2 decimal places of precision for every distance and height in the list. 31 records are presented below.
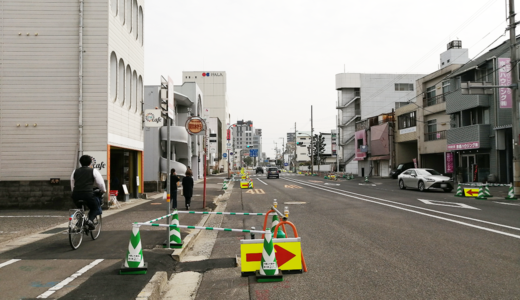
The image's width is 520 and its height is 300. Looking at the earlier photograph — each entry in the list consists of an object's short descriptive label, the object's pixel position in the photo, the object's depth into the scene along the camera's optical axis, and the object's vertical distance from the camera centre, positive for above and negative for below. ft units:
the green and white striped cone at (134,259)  19.62 -4.58
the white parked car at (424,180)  78.67 -3.80
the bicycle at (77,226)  25.68 -3.98
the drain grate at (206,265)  22.18 -5.70
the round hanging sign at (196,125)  37.76 +3.64
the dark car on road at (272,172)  175.45 -3.72
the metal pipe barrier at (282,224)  20.46 -3.47
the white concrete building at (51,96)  51.47 +9.04
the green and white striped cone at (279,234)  20.94 -3.65
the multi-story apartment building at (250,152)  284.20 +8.32
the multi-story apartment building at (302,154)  482.69 +10.82
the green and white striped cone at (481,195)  64.13 -5.43
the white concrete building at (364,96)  247.91 +41.15
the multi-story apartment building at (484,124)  95.48 +9.42
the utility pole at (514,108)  65.57 +8.70
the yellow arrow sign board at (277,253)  19.86 -4.42
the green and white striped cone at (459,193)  69.36 -5.49
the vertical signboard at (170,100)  27.20 +4.40
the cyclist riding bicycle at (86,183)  27.30 -1.22
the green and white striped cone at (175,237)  26.91 -4.85
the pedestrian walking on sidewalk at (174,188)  51.31 -2.98
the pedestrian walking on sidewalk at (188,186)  51.75 -2.76
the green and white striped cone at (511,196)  63.00 -5.53
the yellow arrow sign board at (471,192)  67.21 -5.25
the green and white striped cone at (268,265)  18.58 -4.75
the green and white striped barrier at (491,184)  92.82 -5.42
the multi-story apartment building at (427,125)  128.77 +12.91
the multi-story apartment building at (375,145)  171.32 +7.85
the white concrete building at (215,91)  361.10 +66.68
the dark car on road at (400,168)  154.65 -2.36
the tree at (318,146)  253.03 +10.96
